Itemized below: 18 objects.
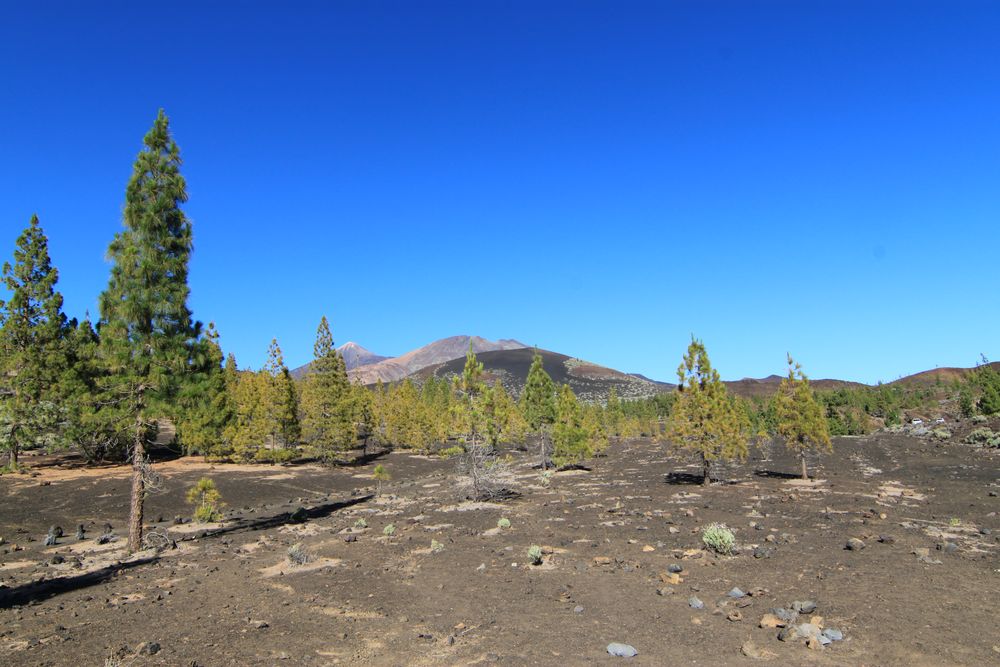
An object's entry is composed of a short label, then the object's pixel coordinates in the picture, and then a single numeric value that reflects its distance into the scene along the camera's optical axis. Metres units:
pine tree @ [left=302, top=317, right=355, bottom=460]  50.72
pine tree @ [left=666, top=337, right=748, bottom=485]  30.17
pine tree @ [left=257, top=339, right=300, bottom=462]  50.72
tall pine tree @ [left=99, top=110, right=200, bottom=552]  18.73
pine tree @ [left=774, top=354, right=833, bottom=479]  31.75
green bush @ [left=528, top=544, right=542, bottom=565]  15.70
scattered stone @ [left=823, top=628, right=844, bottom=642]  9.64
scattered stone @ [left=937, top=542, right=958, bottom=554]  15.31
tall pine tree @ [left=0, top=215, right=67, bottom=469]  39.88
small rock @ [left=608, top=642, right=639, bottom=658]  9.38
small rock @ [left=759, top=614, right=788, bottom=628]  10.38
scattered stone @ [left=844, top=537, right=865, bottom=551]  15.82
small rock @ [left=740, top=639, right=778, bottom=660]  9.09
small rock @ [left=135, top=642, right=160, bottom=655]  9.78
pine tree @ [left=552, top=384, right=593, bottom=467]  42.28
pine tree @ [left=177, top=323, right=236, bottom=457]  48.38
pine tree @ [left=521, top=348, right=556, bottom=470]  42.97
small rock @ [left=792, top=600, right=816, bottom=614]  11.03
